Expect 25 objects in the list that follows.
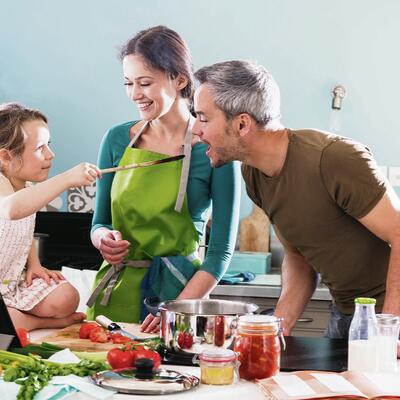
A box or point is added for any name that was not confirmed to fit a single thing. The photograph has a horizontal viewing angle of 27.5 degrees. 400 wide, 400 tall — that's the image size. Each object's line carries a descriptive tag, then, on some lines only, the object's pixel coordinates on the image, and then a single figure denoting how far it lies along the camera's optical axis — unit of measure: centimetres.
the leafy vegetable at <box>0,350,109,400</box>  162
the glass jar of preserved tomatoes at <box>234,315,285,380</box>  175
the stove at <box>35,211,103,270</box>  403
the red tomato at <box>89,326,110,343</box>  210
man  222
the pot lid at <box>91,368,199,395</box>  166
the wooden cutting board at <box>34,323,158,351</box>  205
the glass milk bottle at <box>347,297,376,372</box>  182
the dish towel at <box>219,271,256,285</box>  383
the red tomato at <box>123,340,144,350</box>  185
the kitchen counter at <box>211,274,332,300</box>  376
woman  250
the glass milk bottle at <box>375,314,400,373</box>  182
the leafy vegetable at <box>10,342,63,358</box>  193
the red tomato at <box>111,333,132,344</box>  209
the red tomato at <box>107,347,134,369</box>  180
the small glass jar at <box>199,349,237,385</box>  172
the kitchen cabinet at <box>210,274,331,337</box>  377
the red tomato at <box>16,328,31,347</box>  201
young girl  217
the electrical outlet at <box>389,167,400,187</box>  429
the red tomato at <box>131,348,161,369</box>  181
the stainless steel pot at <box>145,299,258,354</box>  183
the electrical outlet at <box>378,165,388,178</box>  428
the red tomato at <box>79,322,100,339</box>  216
